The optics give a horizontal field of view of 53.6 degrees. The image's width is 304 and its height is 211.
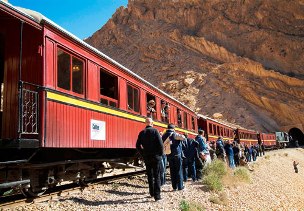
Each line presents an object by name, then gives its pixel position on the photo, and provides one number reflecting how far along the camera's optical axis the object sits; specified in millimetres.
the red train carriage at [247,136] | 29381
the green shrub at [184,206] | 5668
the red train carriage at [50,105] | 5852
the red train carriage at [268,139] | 36303
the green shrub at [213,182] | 8523
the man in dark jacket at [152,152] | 6312
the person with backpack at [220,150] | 13175
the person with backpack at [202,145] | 9734
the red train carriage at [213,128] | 21656
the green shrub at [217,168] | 10133
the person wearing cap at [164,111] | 12756
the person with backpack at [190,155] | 9766
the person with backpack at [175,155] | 7613
